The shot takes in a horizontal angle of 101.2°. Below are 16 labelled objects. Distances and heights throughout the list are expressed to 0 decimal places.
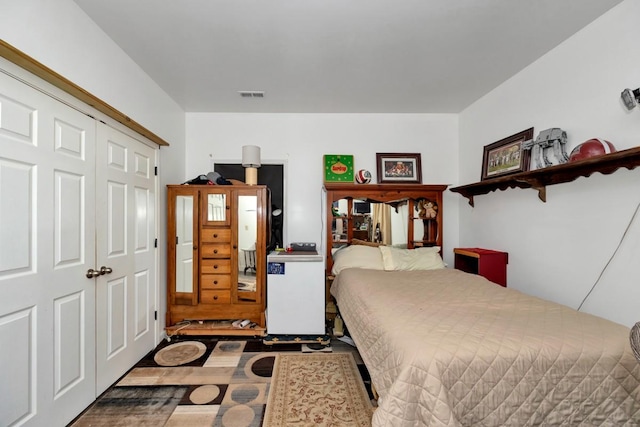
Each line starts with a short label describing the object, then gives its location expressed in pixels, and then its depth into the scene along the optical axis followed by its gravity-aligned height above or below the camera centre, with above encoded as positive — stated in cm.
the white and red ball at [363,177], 323 +49
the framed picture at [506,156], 238 +59
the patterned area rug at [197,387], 167 -127
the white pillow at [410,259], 287 -47
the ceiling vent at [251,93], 276 +133
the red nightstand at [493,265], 260 -49
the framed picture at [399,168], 336 +63
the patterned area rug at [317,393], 165 -127
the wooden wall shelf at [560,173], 154 +32
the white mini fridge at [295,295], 266 -79
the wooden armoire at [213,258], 277 -42
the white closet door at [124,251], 191 -27
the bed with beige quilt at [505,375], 109 -69
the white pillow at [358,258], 286 -46
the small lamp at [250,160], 294 +65
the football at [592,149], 169 +44
